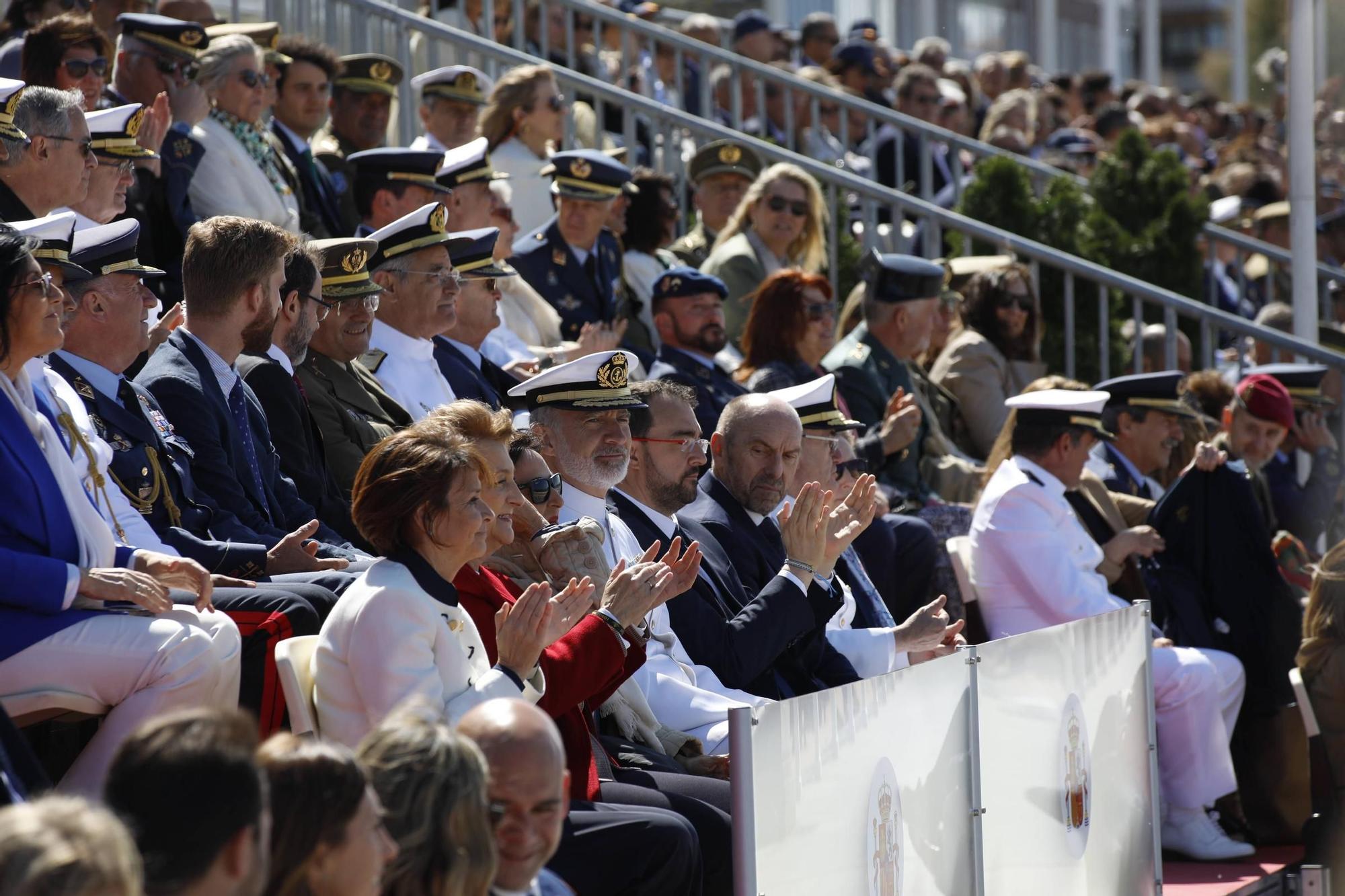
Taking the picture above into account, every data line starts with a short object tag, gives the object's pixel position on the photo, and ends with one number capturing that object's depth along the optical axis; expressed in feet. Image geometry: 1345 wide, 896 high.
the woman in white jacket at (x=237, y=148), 46.24
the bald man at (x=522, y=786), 19.94
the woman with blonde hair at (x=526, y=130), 59.47
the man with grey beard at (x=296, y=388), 33.30
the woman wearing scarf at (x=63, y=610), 24.70
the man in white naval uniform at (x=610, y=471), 31.99
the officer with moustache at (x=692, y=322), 49.70
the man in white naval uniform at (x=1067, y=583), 44.01
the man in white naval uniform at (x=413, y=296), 39.17
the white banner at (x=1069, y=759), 32.04
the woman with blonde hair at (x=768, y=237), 57.77
